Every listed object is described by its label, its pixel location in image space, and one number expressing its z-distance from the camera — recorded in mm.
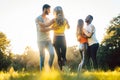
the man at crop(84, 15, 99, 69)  10836
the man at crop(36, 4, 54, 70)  9484
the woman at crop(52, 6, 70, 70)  9703
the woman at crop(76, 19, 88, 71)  10805
